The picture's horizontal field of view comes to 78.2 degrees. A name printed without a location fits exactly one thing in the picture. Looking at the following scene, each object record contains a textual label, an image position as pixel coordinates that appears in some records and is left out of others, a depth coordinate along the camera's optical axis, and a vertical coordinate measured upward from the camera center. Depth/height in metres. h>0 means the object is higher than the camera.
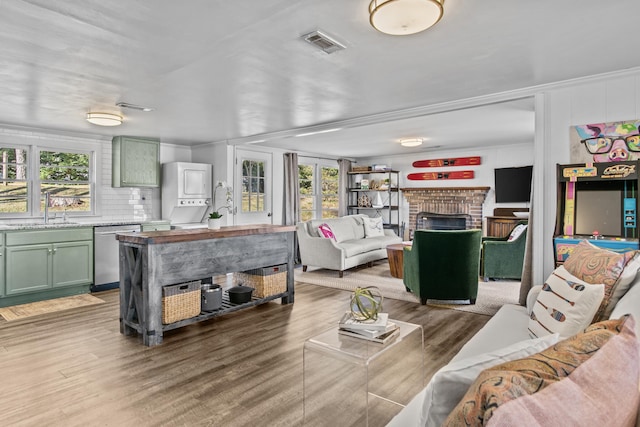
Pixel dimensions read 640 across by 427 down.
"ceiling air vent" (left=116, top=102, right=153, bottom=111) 4.33 +1.13
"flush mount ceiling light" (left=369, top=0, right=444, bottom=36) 2.07 +1.05
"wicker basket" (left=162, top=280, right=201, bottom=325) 3.57 -0.89
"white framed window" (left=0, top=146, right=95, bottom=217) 5.57 +0.37
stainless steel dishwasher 5.68 -0.75
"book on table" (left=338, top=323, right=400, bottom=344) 2.27 -0.75
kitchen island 3.47 -0.56
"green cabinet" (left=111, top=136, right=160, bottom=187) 6.34 +0.73
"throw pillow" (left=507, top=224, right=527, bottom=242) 5.90 -0.36
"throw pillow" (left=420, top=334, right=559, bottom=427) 0.91 -0.41
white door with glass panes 7.41 +0.37
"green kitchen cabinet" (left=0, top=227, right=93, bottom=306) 4.93 -0.77
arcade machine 3.16 +0.02
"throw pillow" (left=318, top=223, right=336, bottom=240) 6.69 -0.42
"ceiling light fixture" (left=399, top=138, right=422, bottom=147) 6.94 +1.17
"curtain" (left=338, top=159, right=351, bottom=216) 9.61 +0.47
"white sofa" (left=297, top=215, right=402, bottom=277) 6.49 -0.66
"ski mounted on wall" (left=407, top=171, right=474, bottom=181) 8.31 +0.72
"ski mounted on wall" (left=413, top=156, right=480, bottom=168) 8.16 +1.00
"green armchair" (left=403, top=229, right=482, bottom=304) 4.50 -0.65
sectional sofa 0.71 -0.36
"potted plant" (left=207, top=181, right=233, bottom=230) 4.31 -0.16
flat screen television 7.45 +0.47
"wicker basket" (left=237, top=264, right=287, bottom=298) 4.54 -0.86
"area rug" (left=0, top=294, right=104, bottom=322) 4.52 -1.25
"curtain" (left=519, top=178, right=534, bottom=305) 3.94 -0.59
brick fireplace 8.15 +0.15
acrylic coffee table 2.21 -1.22
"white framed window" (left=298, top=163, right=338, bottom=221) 9.01 +0.39
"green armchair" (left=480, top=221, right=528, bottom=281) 5.86 -0.74
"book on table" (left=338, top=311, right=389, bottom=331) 2.31 -0.69
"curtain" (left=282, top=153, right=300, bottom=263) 8.22 +0.30
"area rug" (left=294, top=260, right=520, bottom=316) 4.74 -1.14
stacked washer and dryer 6.75 +0.26
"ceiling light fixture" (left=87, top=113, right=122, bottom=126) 4.64 +1.04
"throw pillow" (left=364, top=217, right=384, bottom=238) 7.90 -0.41
